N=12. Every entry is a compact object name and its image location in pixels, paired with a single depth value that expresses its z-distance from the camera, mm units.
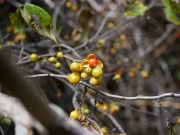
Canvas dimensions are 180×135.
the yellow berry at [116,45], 617
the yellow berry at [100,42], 467
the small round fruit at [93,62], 299
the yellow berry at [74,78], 287
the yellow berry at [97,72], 291
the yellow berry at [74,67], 289
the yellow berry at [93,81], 293
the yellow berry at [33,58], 342
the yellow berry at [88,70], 296
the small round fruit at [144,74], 505
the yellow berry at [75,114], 297
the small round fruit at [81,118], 294
